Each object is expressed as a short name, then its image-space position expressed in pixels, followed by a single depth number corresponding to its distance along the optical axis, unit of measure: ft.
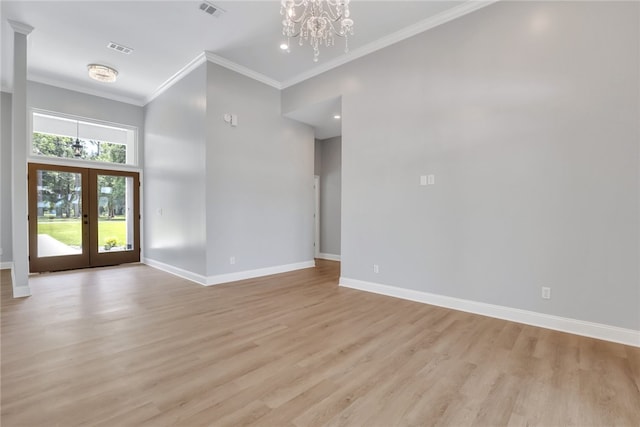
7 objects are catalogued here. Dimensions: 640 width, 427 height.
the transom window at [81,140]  18.67
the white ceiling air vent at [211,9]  11.44
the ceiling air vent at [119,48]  14.44
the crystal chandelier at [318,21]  9.90
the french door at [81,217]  18.47
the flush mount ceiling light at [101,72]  16.35
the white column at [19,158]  12.62
